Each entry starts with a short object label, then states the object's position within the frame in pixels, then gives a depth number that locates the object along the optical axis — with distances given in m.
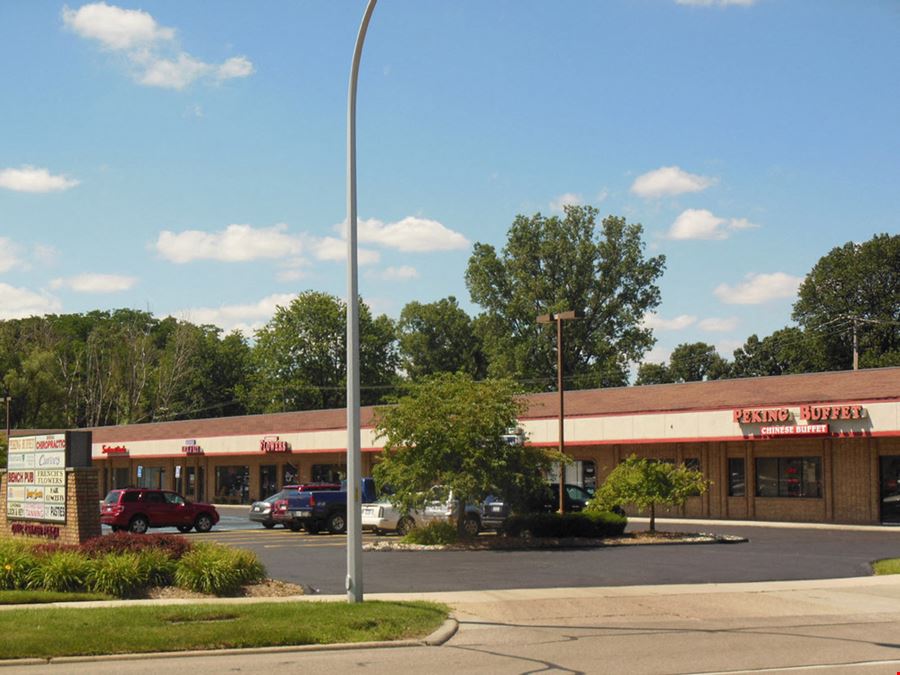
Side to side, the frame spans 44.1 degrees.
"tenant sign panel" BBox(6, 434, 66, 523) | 22.72
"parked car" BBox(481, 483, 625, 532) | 32.81
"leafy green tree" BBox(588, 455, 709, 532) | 32.12
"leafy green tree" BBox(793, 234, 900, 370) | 77.06
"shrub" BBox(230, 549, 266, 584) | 19.38
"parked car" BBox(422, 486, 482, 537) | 31.84
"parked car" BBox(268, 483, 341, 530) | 37.10
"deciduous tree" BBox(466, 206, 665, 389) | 83.25
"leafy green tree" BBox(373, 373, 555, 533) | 29.86
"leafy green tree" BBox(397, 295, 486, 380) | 107.38
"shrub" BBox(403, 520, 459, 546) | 29.88
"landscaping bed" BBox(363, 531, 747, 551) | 29.17
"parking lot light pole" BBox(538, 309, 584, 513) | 35.66
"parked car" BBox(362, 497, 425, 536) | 35.22
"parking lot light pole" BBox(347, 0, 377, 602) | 16.11
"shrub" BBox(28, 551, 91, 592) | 18.53
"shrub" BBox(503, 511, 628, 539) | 30.73
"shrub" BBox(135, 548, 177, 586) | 19.11
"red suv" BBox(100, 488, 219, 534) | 37.22
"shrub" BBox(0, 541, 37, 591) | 18.67
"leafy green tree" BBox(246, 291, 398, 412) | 102.38
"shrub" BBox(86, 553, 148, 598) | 18.53
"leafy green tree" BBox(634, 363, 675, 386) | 106.45
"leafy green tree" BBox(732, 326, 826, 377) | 80.81
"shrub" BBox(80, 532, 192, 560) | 19.97
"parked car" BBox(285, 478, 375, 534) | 36.03
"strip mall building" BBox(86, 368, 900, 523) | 39.47
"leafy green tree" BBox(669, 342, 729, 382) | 105.22
